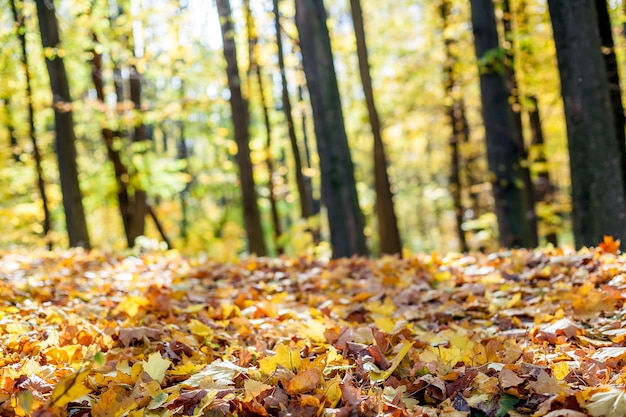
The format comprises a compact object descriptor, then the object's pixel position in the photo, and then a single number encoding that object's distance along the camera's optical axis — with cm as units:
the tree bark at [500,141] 905
